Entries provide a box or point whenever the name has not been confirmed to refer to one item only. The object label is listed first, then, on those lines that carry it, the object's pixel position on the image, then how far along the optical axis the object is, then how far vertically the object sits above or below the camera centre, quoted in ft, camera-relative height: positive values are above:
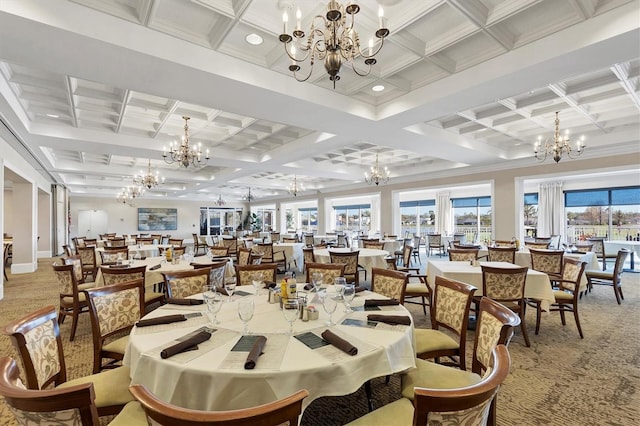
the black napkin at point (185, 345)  4.80 -2.07
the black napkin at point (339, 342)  4.98 -2.12
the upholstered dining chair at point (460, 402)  2.98 -1.80
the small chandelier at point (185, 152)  19.13 +4.22
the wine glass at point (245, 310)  5.67 -1.70
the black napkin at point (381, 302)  7.58 -2.12
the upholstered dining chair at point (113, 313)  7.22 -2.38
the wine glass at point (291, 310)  5.94 -1.89
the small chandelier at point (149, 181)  28.09 +3.41
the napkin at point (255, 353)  4.47 -2.09
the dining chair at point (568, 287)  12.62 -3.32
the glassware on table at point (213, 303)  6.30 -1.75
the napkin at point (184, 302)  7.79 -2.11
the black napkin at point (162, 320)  6.26 -2.10
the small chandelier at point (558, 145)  18.51 +4.23
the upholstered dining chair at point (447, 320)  7.30 -2.70
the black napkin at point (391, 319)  6.34 -2.14
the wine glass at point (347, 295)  7.06 -1.79
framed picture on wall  63.31 -0.21
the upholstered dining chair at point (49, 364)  4.95 -2.52
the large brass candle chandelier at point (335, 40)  6.69 +4.23
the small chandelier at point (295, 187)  41.00 +4.24
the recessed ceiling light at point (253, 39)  11.28 +6.56
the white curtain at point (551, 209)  36.47 +0.59
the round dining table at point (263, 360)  4.35 -2.20
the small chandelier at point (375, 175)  28.35 +3.75
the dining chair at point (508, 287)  11.33 -2.66
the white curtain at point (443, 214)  45.62 +0.18
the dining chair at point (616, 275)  16.84 -3.45
